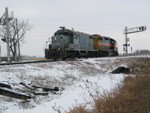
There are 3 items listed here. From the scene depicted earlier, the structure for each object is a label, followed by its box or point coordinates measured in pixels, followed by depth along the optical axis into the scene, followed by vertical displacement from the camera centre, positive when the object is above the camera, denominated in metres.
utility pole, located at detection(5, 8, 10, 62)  25.88 +3.41
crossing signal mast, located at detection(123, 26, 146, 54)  49.68 +5.82
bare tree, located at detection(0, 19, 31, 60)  42.84 +5.12
